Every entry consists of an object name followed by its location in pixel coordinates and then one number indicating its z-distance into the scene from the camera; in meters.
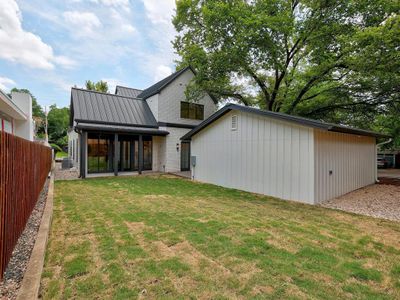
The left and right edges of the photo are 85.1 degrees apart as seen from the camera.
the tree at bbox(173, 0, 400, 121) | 10.05
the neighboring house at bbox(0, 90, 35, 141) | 8.31
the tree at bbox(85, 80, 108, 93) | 33.61
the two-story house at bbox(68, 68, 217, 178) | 12.59
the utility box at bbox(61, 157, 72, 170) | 16.79
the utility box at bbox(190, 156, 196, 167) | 11.85
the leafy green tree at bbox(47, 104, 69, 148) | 40.99
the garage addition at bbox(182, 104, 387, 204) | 6.93
